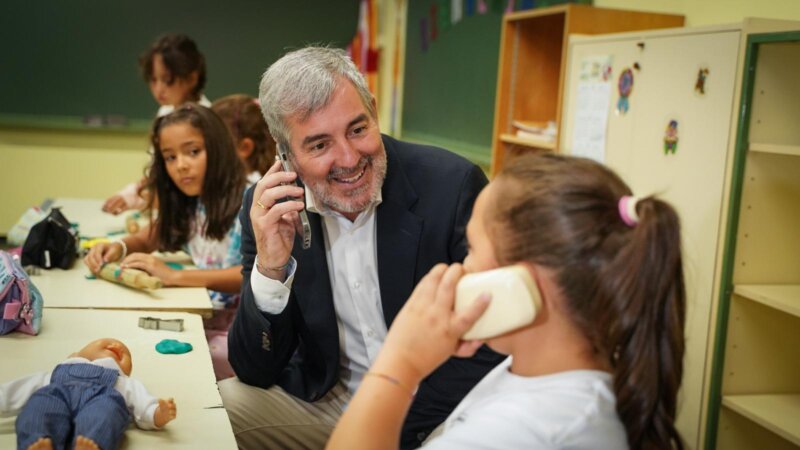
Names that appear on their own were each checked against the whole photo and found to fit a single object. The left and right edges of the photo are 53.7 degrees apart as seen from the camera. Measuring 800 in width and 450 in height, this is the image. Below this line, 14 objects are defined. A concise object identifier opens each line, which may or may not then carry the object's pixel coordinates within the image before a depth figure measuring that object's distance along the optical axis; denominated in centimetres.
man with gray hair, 188
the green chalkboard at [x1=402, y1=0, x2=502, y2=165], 446
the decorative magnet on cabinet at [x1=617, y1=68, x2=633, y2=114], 290
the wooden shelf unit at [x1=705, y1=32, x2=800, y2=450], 233
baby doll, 130
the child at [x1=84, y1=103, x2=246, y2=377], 281
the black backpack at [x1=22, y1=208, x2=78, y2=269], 260
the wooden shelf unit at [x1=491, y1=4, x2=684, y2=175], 376
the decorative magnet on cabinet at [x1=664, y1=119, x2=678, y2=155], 265
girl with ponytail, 100
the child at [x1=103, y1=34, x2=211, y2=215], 448
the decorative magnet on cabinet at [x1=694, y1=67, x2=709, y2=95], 251
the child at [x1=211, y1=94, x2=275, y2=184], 362
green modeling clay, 185
